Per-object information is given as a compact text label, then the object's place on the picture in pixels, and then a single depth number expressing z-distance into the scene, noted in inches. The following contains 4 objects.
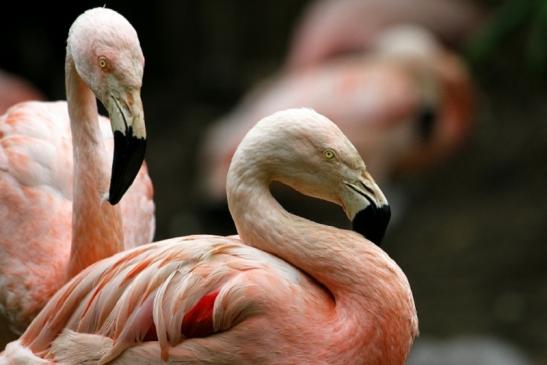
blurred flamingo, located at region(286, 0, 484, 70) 801.6
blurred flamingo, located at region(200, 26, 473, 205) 687.1
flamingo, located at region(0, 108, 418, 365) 272.2
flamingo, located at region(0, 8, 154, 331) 295.9
